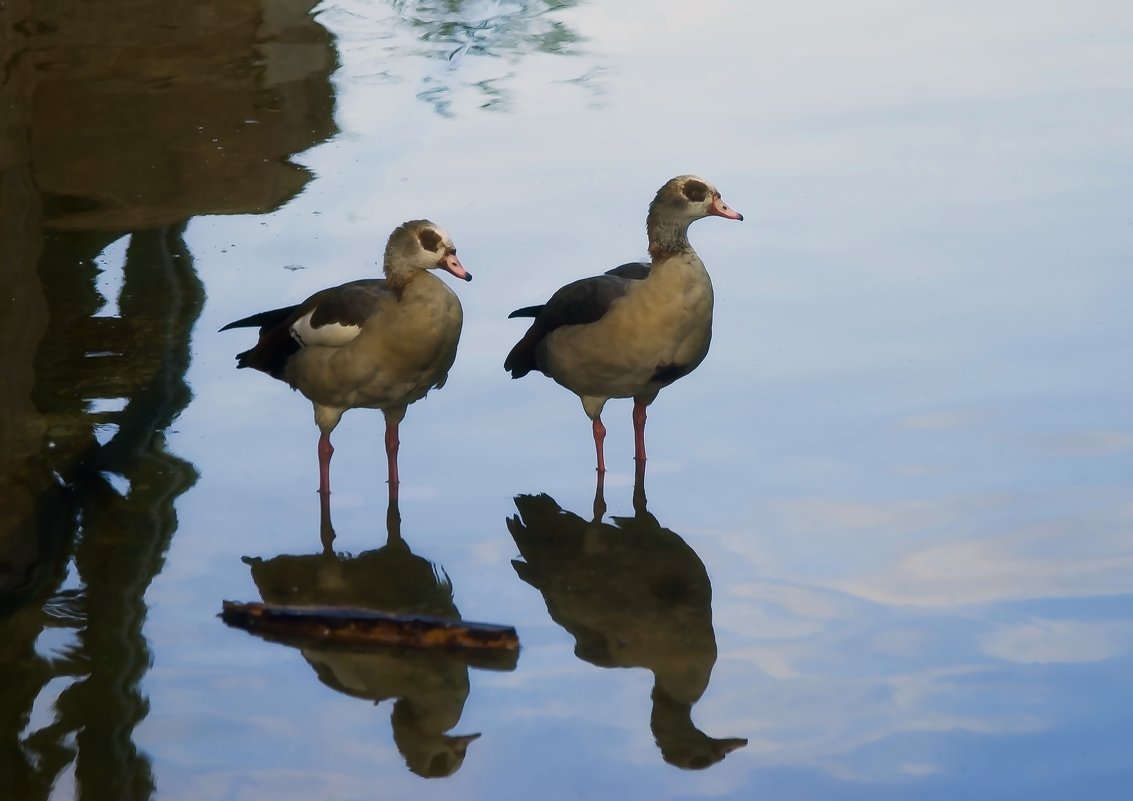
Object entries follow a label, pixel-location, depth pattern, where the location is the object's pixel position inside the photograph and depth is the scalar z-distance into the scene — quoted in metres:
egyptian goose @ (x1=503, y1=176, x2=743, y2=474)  15.45
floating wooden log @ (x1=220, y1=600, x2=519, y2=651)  12.48
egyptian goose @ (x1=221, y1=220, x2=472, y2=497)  15.03
